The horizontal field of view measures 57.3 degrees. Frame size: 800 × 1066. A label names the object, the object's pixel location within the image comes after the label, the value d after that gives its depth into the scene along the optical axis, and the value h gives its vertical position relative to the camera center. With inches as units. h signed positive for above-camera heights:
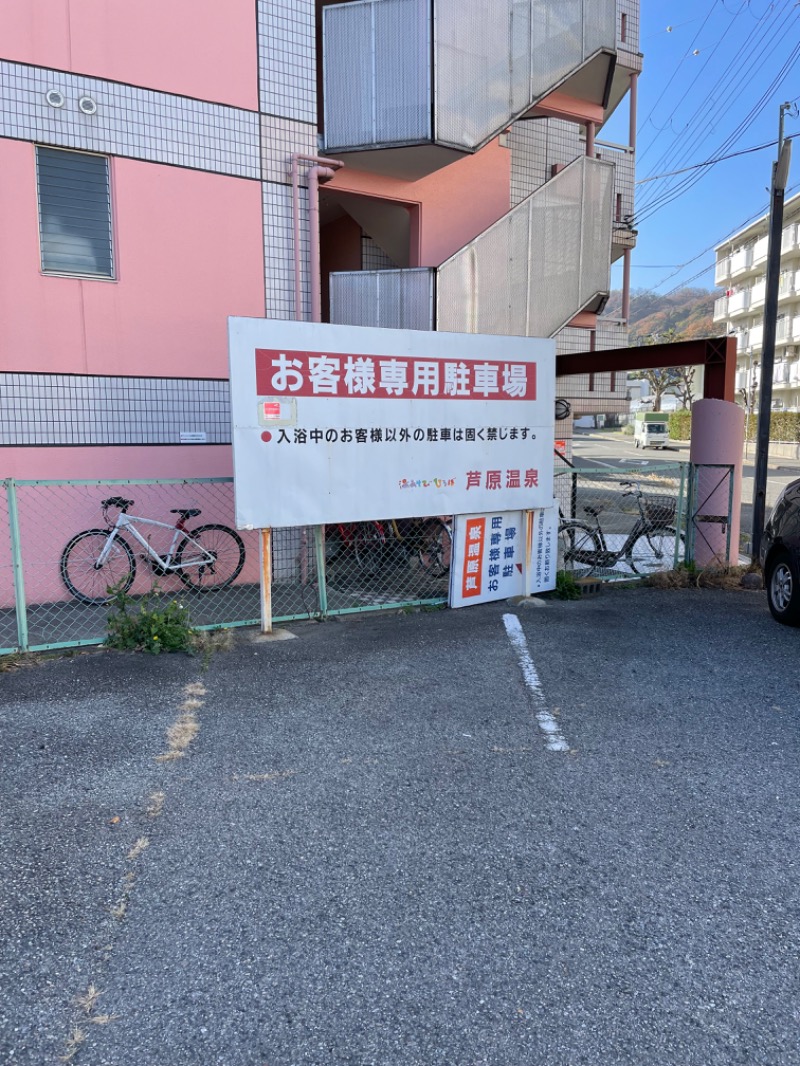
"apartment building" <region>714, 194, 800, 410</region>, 1739.7 +339.4
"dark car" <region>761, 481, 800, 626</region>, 257.9 -45.7
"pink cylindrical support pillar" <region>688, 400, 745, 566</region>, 338.6 -17.8
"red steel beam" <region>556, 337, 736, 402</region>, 341.7 +36.0
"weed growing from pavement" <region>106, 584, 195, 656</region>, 220.4 -58.2
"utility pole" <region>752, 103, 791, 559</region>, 388.8 +62.9
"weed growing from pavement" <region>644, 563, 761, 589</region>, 328.2 -65.0
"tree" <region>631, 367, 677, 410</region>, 2637.8 +191.6
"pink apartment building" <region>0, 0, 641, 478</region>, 264.5 +100.9
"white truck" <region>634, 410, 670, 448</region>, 1804.9 +6.3
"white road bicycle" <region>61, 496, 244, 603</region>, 273.6 -45.5
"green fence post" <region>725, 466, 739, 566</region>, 335.6 -30.4
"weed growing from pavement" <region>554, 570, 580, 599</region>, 301.6 -63.5
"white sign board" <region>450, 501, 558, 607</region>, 276.4 -47.0
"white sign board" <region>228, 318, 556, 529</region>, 226.1 +4.3
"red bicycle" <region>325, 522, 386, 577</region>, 312.8 -45.5
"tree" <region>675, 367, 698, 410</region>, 2450.5 +170.7
